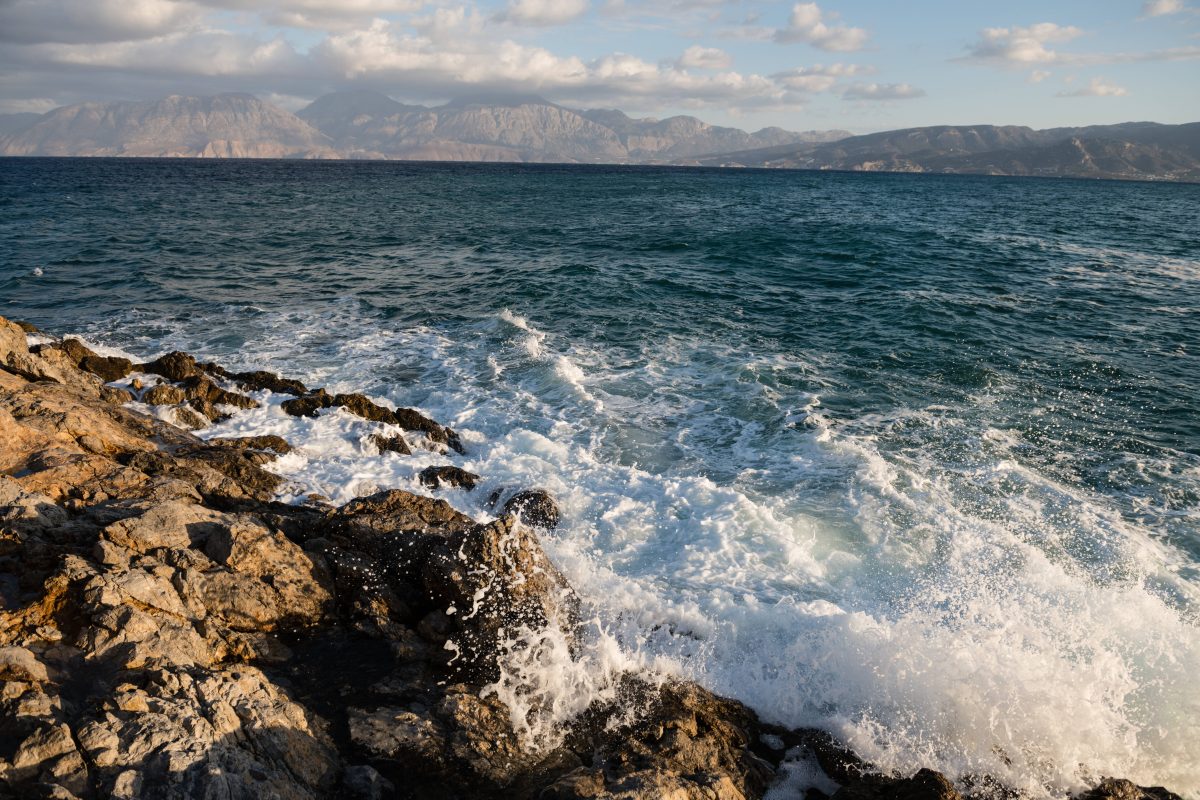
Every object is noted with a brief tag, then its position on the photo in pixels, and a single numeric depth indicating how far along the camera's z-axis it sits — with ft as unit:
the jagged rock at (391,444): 45.11
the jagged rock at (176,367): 53.21
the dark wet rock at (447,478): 41.34
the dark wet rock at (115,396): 47.29
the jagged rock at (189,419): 47.11
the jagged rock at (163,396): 48.96
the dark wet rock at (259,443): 42.24
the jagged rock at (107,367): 53.11
